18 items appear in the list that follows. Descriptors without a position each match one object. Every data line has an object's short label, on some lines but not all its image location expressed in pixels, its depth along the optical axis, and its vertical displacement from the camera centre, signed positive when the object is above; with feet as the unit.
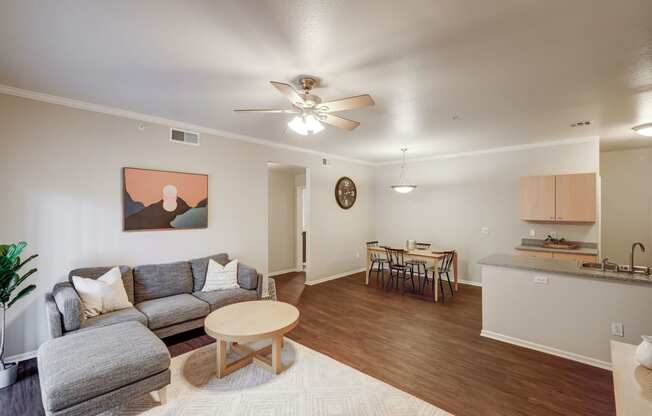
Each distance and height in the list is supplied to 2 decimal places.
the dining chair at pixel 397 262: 17.34 -3.39
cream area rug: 7.07 -5.04
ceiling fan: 7.39 +2.85
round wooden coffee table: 8.00 -3.47
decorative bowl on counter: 14.90 -2.01
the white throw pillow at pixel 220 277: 12.17 -2.95
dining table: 15.60 -2.74
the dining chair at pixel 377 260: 19.13 -3.57
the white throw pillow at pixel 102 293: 9.19 -2.81
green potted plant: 7.75 -1.97
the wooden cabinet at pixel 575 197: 14.11 +0.55
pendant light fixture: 22.32 +2.39
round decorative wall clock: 20.70 +1.26
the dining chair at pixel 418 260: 17.89 -3.35
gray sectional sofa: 8.34 -3.35
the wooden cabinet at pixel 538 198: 15.16 +0.57
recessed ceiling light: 12.07 +3.45
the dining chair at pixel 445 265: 16.03 -3.32
